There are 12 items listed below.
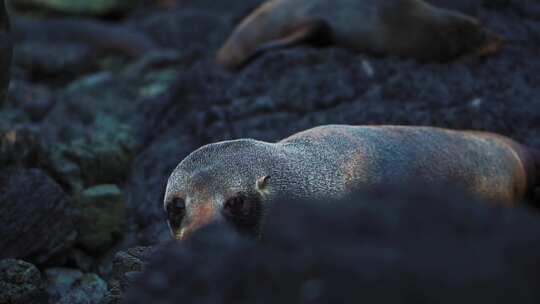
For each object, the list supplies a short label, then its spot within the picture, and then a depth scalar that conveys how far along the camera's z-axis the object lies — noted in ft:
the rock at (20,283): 22.54
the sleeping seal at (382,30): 40.68
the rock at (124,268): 20.17
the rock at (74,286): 25.31
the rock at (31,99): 51.06
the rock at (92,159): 35.27
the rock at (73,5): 83.29
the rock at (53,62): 64.85
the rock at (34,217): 26.91
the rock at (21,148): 33.63
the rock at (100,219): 31.37
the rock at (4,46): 27.35
